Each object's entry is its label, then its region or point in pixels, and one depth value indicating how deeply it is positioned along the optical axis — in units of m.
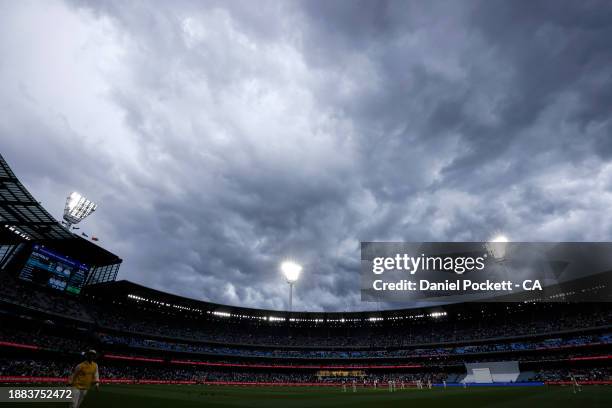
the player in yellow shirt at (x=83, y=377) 8.98
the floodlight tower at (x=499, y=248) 51.22
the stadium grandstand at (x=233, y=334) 51.09
